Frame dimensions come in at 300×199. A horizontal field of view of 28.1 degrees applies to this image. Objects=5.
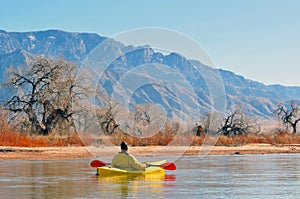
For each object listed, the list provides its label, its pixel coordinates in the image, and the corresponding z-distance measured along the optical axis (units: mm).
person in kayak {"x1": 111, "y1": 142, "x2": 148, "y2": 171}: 28219
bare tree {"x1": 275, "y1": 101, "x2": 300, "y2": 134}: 99612
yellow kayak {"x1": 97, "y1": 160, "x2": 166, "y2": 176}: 27703
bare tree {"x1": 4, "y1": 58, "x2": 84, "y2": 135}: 65125
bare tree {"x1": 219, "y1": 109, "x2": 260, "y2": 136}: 78688
